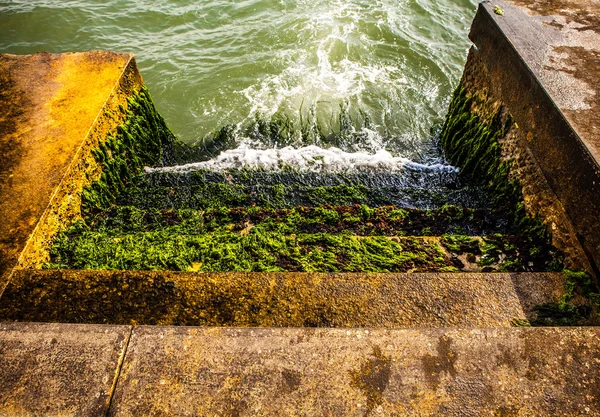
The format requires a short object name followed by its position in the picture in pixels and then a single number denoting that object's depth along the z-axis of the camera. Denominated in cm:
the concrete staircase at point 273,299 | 187
